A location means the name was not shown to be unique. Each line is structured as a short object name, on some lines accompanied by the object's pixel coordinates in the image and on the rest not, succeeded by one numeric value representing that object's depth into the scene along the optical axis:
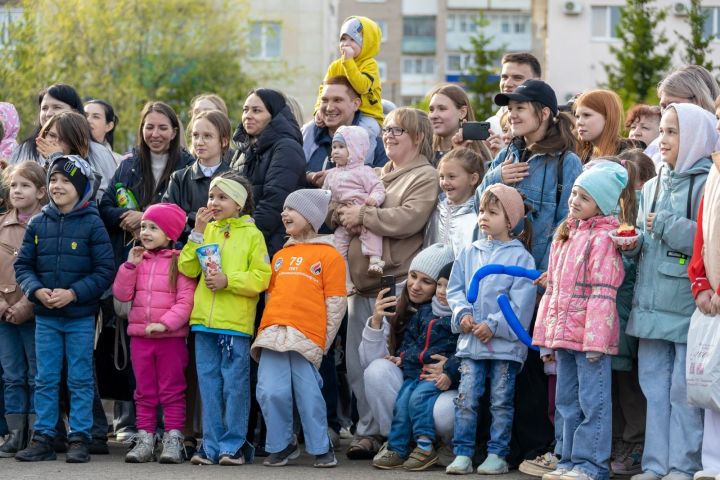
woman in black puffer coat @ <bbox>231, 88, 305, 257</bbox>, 10.59
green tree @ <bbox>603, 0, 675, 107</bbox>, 41.53
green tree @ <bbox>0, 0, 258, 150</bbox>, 45.12
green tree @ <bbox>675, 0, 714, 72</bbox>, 32.34
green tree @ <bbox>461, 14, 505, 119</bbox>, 42.84
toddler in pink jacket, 10.63
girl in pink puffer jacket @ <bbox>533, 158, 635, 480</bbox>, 8.84
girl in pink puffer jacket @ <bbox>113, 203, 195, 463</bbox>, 10.16
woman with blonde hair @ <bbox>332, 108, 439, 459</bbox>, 10.39
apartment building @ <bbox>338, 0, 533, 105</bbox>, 86.50
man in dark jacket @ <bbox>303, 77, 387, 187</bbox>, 11.53
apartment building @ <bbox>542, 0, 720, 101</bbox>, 65.19
